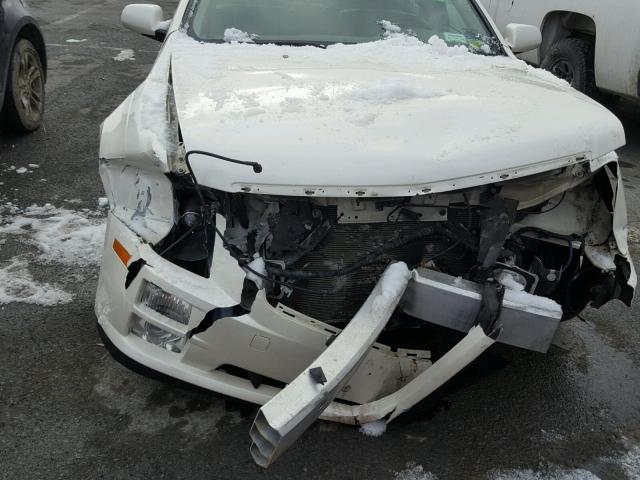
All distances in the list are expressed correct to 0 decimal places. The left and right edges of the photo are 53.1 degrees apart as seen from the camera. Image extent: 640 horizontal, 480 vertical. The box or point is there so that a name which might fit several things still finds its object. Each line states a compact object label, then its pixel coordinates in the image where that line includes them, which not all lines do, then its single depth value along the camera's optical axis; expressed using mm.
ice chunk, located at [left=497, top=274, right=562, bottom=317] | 2121
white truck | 5707
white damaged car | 2074
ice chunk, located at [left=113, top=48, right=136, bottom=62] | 8320
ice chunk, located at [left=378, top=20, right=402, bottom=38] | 3438
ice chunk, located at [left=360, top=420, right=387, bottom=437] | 2469
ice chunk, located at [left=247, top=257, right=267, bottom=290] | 2137
